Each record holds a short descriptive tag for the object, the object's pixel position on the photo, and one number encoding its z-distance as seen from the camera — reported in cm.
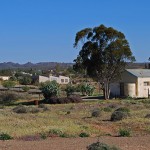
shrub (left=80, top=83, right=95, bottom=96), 6703
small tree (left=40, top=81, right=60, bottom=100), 5478
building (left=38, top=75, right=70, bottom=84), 11359
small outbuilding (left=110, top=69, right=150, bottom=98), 5981
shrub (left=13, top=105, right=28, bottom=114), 3958
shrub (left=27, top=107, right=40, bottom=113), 3943
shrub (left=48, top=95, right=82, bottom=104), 5153
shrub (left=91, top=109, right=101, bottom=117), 3538
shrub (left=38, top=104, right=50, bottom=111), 4225
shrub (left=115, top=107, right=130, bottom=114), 3670
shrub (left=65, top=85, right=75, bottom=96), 6600
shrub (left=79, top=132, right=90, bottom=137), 2345
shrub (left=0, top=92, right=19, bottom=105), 5907
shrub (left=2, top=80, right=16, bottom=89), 9261
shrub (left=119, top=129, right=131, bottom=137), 2344
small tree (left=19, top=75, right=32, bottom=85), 11256
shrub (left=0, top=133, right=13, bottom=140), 2213
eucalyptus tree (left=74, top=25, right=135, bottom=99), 5544
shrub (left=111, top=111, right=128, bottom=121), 3212
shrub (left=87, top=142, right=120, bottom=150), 1504
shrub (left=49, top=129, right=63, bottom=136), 2428
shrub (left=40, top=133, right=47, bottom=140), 2286
